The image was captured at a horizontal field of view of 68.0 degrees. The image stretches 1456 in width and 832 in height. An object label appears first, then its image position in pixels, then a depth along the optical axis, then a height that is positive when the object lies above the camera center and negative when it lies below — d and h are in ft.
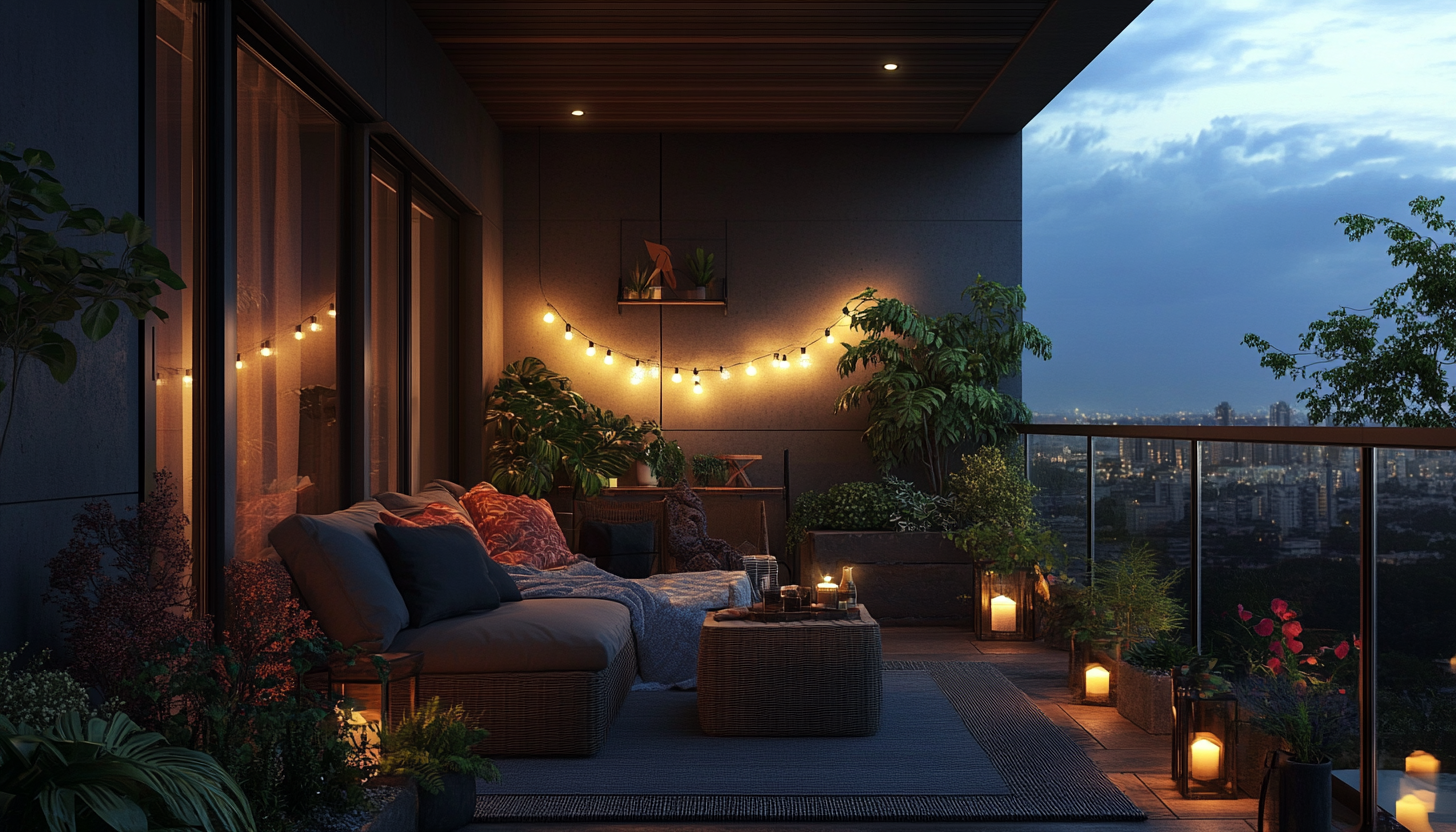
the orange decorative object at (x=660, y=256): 24.02 +3.56
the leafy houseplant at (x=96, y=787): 4.79 -1.70
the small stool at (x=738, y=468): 23.70 -1.16
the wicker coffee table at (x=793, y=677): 12.54 -3.04
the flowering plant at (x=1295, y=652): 9.75 -2.23
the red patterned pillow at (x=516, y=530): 17.11 -1.84
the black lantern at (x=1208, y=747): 10.73 -3.32
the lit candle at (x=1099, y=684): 14.48 -3.61
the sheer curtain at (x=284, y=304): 11.85 +1.36
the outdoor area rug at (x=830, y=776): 10.17 -3.73
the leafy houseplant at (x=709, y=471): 23.80 -1.22
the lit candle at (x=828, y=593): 13.70 -2.32
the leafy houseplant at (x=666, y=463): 23.36 -1.03
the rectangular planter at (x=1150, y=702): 13.12 -3.53
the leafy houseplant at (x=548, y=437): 21.30 -0.44
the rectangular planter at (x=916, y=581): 21.48 -3.30
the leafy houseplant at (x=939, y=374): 22.91 +0.90
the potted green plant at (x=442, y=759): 9.24 -2.98
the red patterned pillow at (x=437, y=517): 14.67 -1.40
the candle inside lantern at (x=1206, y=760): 10.79 -3.45
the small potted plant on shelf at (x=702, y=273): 24.29 +3.22
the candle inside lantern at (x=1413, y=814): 8.65 -3.26
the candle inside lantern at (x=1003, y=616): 19.52 -3.63
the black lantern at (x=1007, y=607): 19.53 -3.48
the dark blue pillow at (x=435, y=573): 12.46 -1.86
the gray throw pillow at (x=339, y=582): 11.39 -1.77
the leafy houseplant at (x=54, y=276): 5.95 +0.82
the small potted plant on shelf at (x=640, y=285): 24.36 +2.96
